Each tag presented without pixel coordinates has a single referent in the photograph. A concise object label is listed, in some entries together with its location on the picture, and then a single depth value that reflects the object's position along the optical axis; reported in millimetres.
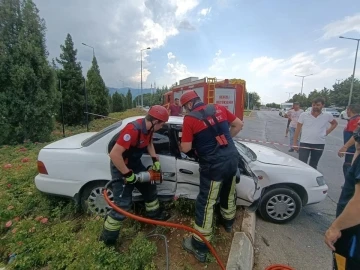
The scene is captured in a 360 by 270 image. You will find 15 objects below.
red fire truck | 8953
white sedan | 2857
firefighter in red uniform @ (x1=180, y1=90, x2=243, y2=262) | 2219
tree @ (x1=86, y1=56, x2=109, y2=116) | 17672
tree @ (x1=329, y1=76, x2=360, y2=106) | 42969
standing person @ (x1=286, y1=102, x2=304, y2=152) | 7227
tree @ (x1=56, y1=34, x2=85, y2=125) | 11984
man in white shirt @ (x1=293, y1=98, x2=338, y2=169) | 4199
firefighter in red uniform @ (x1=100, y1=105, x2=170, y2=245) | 2166
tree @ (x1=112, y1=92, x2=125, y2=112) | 31906
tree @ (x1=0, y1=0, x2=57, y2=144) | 6914
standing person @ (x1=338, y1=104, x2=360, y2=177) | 4102
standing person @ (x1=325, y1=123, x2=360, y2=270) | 1267
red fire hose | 1969
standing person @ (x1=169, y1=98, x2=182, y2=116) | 8568
